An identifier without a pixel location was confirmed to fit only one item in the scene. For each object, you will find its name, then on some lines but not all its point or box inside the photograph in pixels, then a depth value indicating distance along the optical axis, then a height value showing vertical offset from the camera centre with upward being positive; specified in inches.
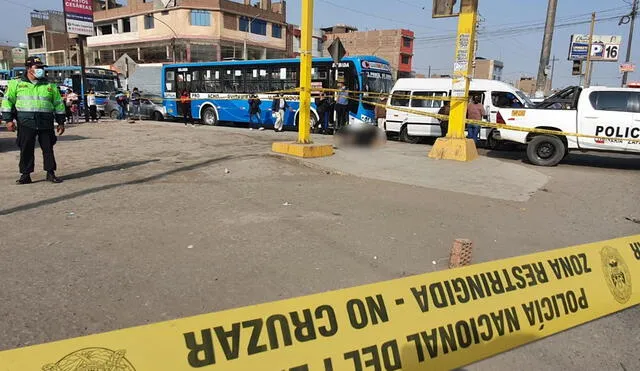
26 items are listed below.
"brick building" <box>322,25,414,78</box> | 2851.9 +333.8
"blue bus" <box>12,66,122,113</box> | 1067.3 +14.5
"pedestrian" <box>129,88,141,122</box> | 927.8 -26.6
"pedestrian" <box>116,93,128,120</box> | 924.6 -29.9
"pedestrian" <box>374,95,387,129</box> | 630.8 -24.9
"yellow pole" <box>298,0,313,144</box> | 379.6 +29.0
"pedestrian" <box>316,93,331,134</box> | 658.2 -21.5
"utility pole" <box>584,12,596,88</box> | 930.8 +115.3
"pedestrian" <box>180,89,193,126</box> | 815.7 -24.4
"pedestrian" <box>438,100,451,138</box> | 541.6 -16.7
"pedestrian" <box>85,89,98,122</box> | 828.6 -31.5
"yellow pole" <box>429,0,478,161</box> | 389.1 +8.9
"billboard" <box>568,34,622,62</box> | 1015.6 +130.9
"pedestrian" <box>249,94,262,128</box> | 732.7 -22.8
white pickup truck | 390.0 -16.8
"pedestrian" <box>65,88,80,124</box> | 764.6 -34.2
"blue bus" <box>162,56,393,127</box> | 647.8 +17.5
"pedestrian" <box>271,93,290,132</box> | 711.7 -23.0
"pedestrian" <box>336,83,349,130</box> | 624.7 -18.1
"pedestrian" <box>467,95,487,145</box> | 516.1 -11.7
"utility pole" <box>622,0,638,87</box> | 1243.8 +228.4
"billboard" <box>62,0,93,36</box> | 724.7 +115.9
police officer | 269.6 -13.4
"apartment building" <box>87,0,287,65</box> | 1973.4 +280.2
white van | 543.8 -3.0
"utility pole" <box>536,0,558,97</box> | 692.7 +96.2
